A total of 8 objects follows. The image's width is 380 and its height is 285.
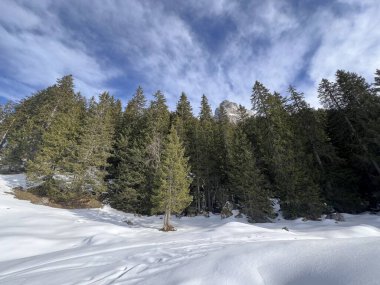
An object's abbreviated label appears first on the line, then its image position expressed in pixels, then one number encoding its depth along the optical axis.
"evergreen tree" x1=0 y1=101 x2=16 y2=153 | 48.16
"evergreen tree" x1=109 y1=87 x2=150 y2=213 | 33.72
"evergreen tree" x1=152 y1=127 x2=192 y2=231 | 25.84
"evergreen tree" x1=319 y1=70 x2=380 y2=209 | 27.39
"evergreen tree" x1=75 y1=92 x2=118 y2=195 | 34.31
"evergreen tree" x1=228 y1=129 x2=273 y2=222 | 28.91
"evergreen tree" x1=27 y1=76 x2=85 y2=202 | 33.36
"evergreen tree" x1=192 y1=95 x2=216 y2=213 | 37.19
